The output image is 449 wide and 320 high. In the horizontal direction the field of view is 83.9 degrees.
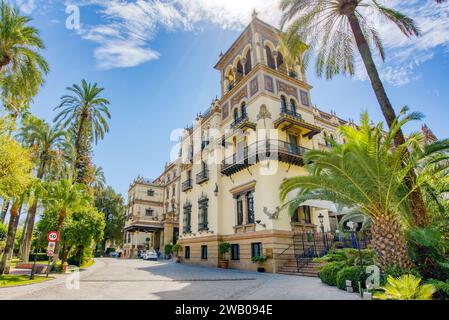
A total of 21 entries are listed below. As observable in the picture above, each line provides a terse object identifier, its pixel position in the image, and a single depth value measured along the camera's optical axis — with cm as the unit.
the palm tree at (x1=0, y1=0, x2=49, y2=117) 1337
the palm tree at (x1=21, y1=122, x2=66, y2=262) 2133
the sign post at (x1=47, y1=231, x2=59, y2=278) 1289
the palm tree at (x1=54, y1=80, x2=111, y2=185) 2164
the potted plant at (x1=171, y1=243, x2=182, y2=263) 2644
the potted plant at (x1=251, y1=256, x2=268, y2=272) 1602
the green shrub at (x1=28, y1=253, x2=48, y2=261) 2860
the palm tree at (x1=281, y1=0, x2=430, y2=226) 970
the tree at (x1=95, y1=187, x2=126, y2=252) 4856
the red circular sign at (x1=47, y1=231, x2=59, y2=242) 1302
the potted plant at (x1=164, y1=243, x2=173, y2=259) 3331
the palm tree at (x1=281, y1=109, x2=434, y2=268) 803
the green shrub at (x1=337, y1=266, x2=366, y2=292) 842
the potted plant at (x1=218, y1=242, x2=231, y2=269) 1923
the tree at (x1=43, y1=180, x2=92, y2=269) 1686
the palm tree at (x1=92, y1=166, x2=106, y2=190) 4325
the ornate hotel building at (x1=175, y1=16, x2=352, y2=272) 1753
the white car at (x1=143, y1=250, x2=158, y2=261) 3278
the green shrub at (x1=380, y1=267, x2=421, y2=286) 757
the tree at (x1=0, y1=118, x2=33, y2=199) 1033
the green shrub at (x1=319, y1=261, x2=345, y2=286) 968
